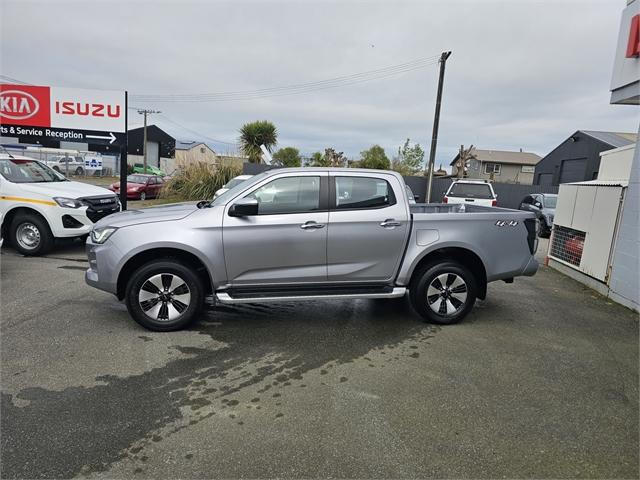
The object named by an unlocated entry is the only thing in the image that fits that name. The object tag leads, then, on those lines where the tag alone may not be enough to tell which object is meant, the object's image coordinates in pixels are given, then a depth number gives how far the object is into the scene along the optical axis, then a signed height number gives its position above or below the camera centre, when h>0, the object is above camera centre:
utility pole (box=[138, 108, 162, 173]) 43.50 +5.83
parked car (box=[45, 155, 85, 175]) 34.42 -0.22
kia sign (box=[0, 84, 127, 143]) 10.78 +1.21
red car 20.31 -0.98
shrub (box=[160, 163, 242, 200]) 19.02 -0.44
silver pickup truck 4.38 -0.75
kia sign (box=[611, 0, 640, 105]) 5.93 +2.16
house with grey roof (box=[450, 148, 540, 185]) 53.03 +3.62
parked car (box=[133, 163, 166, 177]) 39.08 -0.21
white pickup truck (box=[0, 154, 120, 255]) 7.59 -0.97
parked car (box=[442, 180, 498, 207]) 14.00 +0.05
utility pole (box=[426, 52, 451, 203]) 19.12 +4.09
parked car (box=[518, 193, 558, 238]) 14.83 -0.31
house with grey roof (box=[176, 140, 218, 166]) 20.02 +0.66
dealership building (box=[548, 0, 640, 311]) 5.89 -0.25
